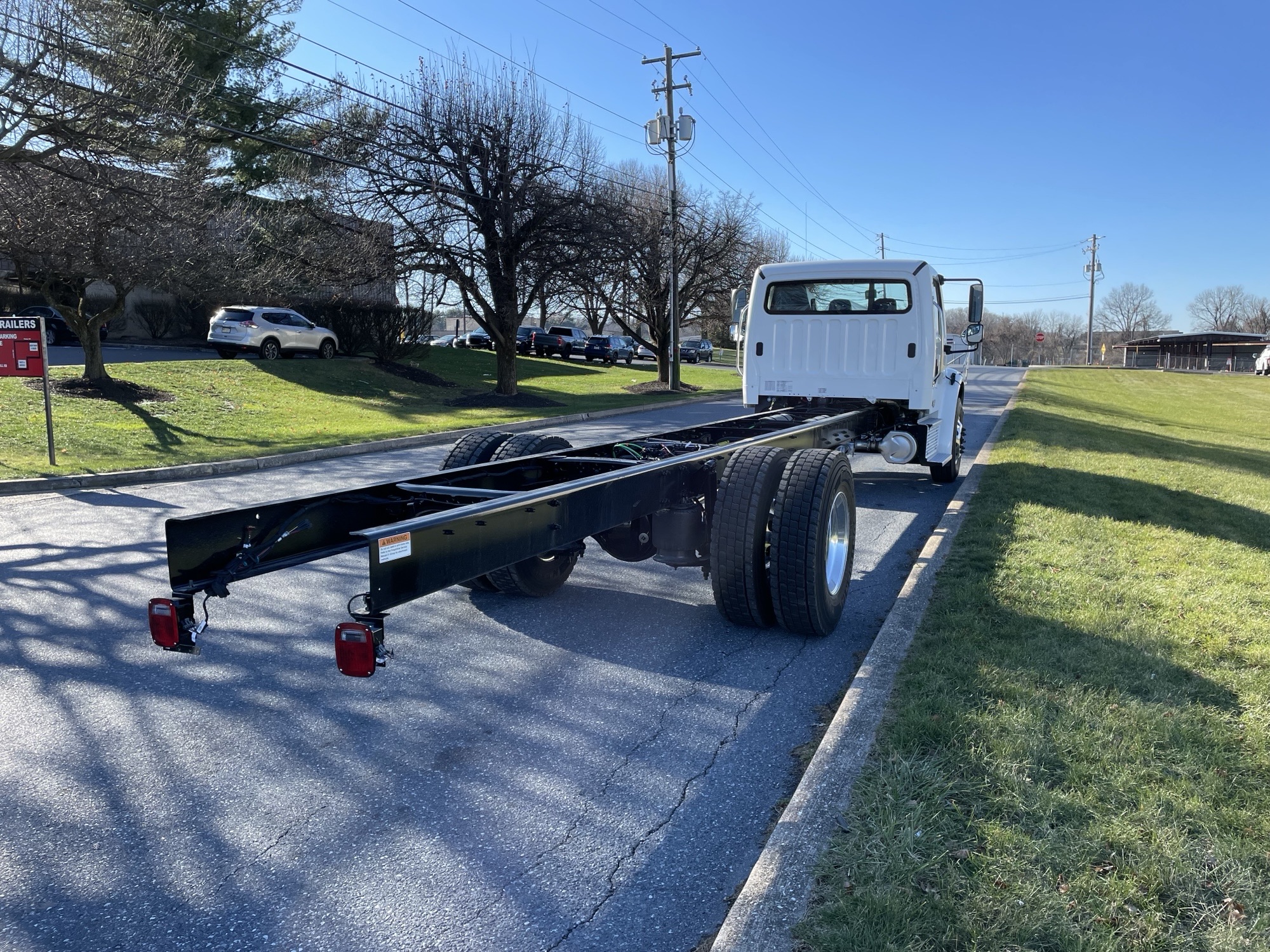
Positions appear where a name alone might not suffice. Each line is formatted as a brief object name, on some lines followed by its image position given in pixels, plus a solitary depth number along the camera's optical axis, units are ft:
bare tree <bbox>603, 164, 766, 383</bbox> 108.58
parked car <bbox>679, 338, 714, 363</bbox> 180.65
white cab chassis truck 10.97
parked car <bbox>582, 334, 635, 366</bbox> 153.69
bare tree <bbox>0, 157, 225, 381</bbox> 47.14
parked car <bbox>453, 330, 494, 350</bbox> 165.27
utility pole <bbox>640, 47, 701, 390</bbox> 99.35
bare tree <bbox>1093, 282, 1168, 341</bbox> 468.34
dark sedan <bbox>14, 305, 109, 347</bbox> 100.31
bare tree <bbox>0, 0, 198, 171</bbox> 40.50
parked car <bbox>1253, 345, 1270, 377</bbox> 198.39
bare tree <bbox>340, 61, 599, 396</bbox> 74.49
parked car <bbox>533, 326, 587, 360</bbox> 158.20
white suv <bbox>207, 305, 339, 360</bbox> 87.35
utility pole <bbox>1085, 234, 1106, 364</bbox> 302.19
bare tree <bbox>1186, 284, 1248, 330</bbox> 431.02
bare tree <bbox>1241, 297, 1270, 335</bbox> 407.85
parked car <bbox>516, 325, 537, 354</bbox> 160.25
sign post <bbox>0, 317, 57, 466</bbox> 36.17
